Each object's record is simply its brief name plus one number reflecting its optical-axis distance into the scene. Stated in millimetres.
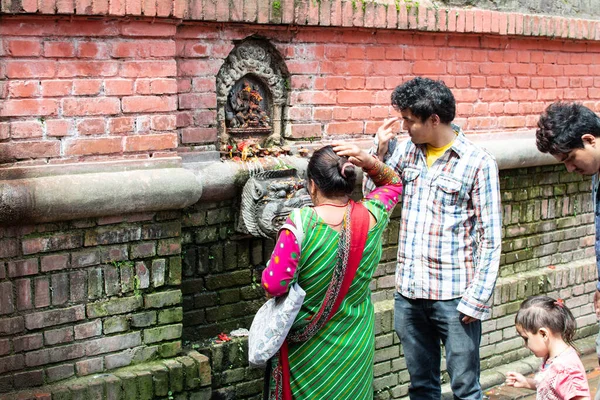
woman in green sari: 3441
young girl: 3596
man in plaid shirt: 4020
